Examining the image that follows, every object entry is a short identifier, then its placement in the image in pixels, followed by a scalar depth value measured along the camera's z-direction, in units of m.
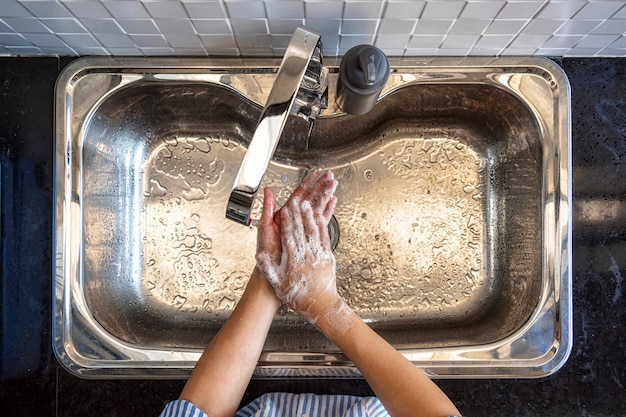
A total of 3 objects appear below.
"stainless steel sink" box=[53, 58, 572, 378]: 0.73
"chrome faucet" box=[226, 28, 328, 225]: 0.60
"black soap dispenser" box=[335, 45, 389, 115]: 0.62
